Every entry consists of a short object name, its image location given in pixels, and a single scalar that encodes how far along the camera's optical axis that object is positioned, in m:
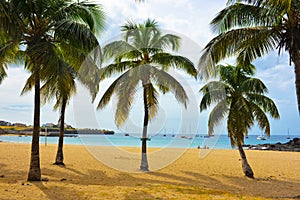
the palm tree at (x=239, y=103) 11.18
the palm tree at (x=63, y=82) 8.34
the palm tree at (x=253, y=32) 7.80
